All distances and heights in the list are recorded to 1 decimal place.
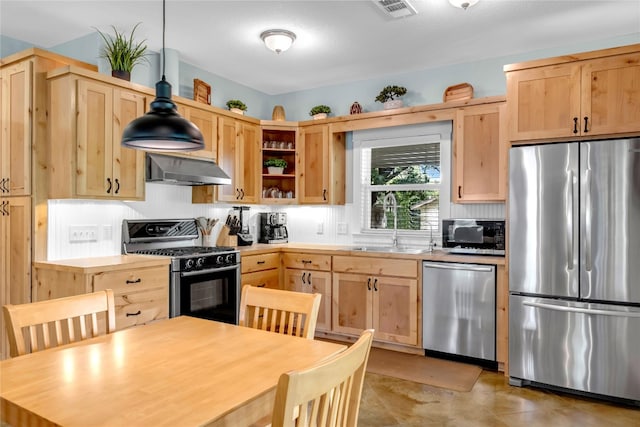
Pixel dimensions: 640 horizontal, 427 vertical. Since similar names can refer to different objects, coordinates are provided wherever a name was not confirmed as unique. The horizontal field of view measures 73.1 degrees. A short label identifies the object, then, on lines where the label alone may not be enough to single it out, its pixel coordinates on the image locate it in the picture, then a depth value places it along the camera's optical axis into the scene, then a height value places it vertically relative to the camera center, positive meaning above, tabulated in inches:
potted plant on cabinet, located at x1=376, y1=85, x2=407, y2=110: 171.8 +47.9
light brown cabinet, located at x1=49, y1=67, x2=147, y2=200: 121.7 +21.8
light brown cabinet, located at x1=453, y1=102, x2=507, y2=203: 146.4 +21.3
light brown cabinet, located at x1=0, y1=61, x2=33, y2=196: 124.0 +24.5
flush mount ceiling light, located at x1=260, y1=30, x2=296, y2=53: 137.8 +56.4
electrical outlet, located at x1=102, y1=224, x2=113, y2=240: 140.5 -6.3
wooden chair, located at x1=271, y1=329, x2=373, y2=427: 35.2 -15.7
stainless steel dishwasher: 136.8 -30.8
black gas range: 134.4 -17.7
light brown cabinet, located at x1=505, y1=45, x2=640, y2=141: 113.9 +33.6
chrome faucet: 178.5 +3.6
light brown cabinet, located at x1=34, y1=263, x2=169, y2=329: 114.3 -20.4
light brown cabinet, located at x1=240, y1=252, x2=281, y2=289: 162.7 -22.1
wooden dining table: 42.6 -19.6
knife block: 177.9 -10.2
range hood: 138.0 +14.2
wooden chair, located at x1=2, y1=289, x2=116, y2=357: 63.8 -16.4
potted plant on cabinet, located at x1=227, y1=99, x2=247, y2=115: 179.5 +45.1
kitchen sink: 161.2 -13.6
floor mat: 127.3 -49.2
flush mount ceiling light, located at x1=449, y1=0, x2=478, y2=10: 113.7 +56.3
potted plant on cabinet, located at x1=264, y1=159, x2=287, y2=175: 190.5 +21.6
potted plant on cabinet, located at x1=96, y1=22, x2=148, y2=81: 135.2 +50.2
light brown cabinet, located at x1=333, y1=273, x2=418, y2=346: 150.8 -33.3
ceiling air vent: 118.1 +58.2
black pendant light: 65.9 +13.2
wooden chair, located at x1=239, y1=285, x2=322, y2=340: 75.7 -16.9
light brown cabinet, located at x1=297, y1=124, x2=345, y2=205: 184.2 +21.1
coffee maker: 197.8 -7.0
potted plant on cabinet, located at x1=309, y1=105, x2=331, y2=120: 187.8 +45.0
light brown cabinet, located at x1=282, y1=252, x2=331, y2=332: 167.6 -24.8
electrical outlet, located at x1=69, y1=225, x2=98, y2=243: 131.7 -6.3
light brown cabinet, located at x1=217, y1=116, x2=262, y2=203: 170.4 +22.7
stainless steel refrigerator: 111.8 -13.8
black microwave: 152.0 -7.7
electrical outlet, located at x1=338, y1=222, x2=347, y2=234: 193.5 -6.0
